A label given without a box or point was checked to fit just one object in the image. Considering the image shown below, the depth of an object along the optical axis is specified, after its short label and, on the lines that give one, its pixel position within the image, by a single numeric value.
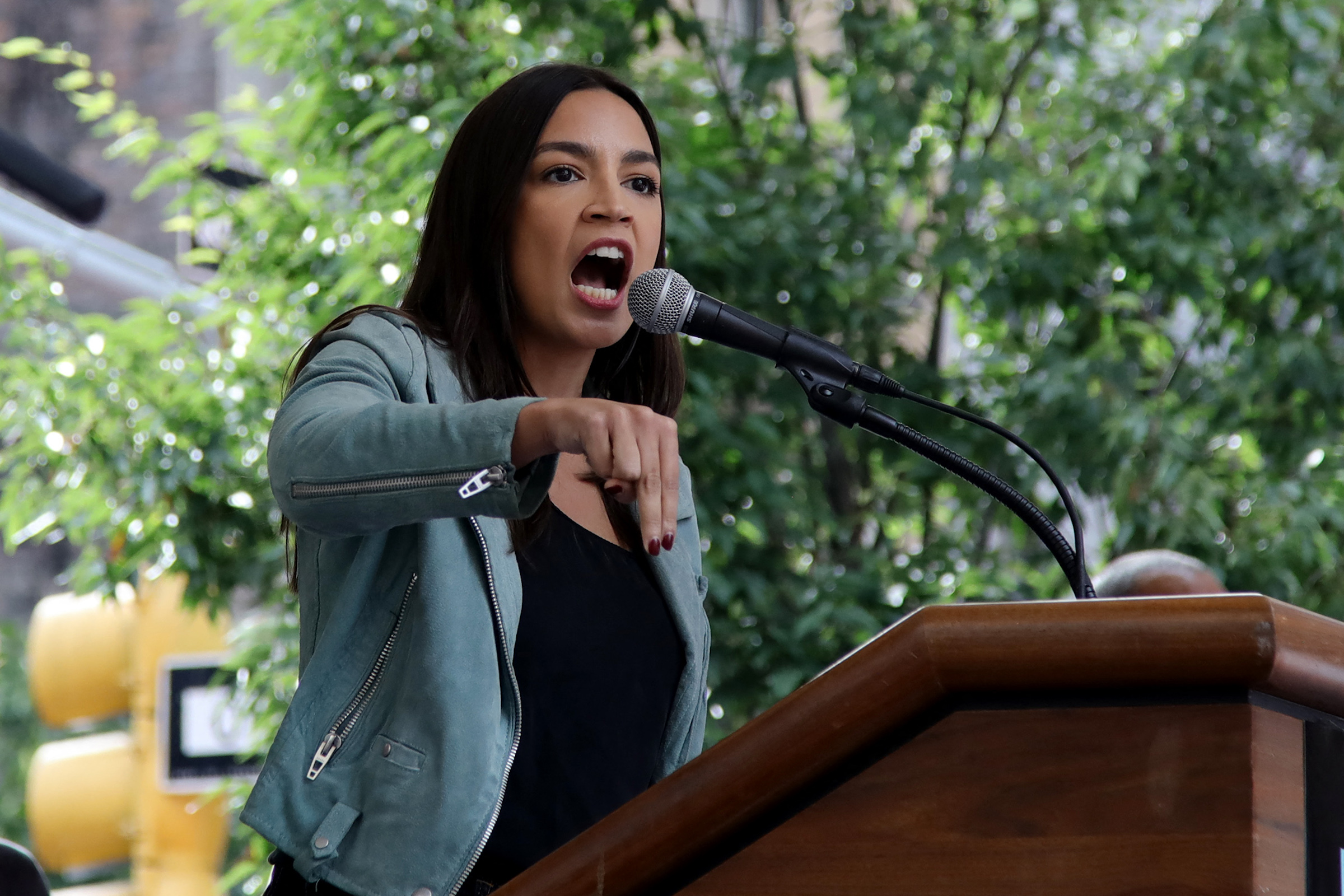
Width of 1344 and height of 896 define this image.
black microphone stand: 4.74
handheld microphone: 4.74
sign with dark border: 13.16
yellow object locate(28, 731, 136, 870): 15.05
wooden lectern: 4.36
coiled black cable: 4.74
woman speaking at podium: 4.64
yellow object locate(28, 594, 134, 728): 15.22
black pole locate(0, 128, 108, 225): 9.07
